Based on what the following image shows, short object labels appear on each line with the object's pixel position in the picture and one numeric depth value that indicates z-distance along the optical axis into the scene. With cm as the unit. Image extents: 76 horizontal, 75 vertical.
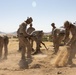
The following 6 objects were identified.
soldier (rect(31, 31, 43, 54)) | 807
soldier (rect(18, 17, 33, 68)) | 610
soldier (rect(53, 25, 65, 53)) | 762
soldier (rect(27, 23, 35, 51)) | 898
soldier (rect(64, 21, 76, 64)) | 546
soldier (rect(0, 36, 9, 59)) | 714
